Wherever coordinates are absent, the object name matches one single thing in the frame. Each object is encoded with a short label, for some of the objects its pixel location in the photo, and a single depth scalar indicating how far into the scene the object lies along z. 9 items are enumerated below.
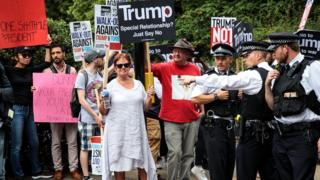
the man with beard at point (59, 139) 10.28
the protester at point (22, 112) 10.02
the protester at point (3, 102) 9.23
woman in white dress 8.08
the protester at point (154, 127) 10.22
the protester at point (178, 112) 9.16
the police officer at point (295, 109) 6.89
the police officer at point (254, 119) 7.41
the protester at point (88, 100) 9.69
